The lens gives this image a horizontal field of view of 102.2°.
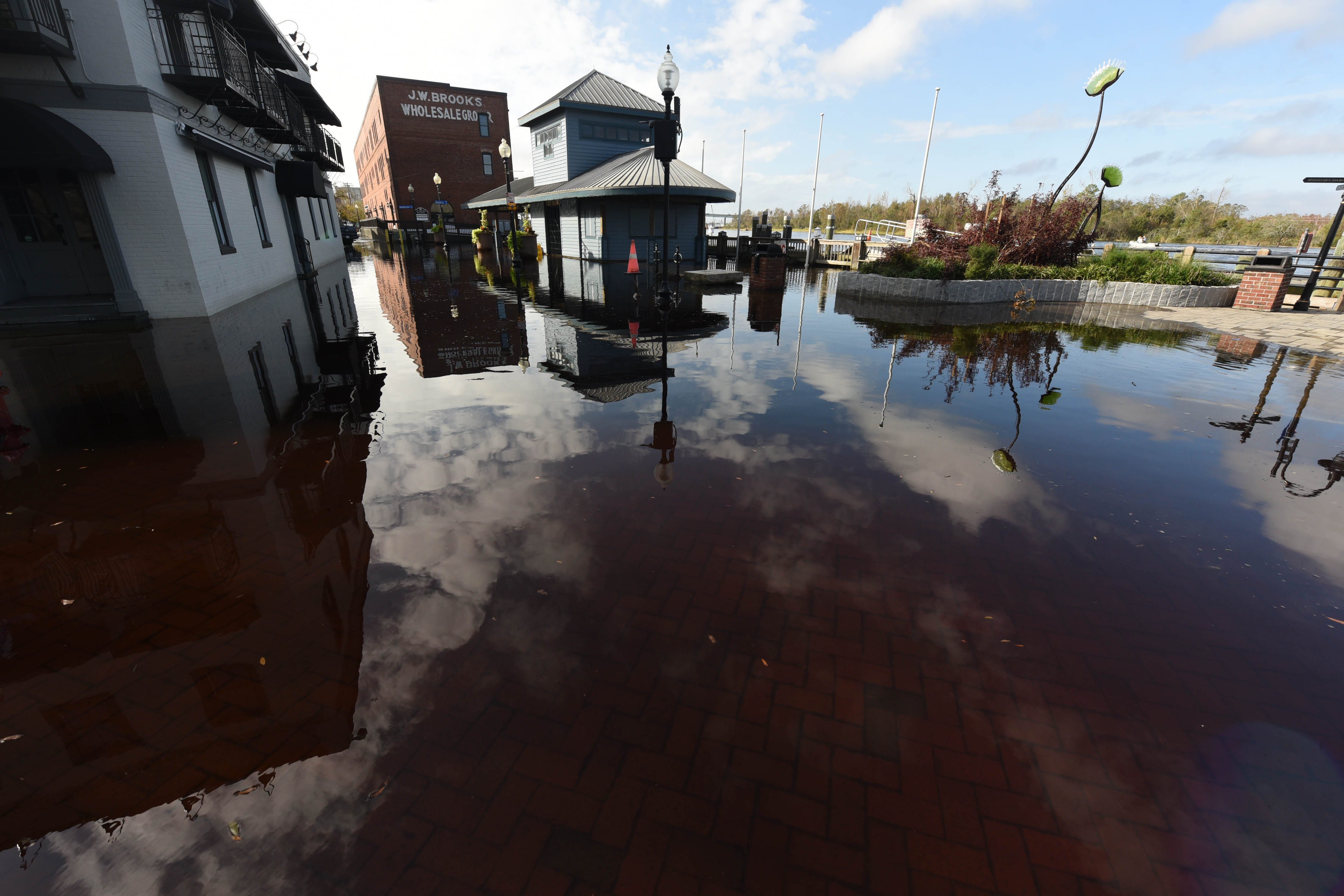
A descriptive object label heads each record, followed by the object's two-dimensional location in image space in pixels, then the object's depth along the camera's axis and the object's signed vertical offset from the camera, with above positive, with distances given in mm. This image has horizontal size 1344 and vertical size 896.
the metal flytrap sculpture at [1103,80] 19953 +5856
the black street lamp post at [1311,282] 15234 -784
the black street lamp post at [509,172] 23875 +2656
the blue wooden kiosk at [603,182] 22438 +2261
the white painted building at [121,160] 10234 +1271
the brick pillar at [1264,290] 15219 -1035
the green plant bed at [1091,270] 16844 -708
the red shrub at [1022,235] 18141 +345
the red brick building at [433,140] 49188 +8214
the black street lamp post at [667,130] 9812 +1981
